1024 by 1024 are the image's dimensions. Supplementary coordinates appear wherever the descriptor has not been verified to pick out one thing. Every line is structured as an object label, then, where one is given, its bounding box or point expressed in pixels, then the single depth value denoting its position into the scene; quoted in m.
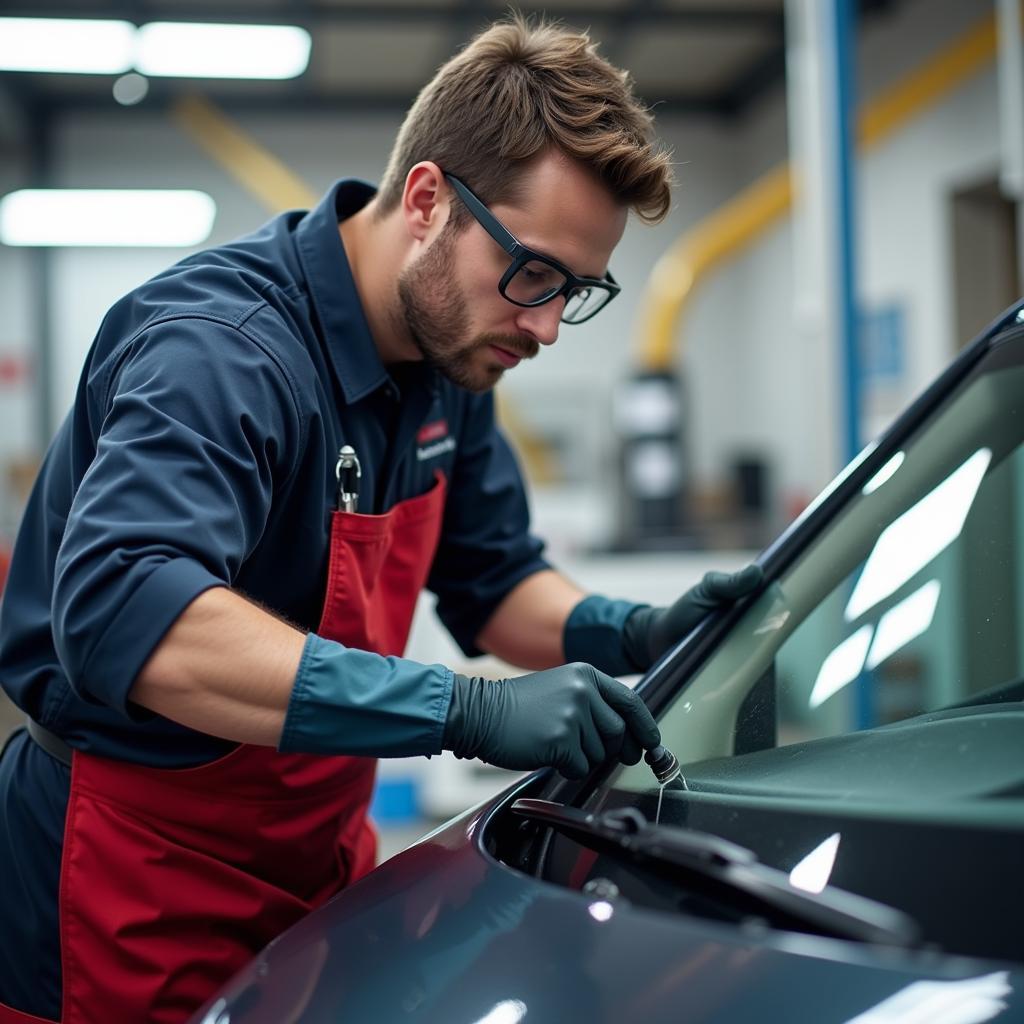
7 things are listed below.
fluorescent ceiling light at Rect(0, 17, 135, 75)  5.77
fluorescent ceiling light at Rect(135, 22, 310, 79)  5.92
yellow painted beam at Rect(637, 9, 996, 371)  6.68
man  0.96
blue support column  3.31
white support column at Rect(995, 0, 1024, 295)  3.04
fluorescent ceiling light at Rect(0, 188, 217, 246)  7.99
